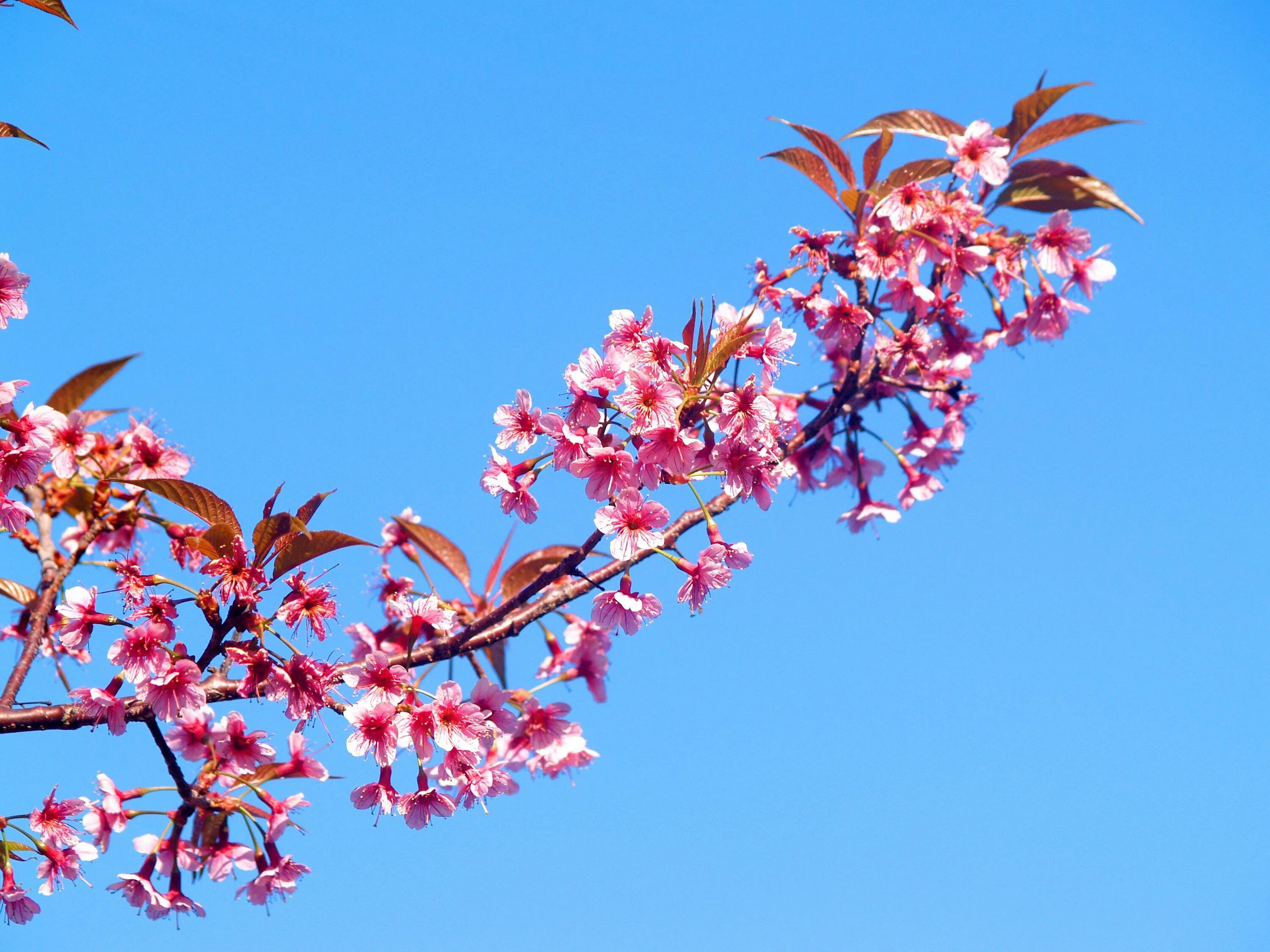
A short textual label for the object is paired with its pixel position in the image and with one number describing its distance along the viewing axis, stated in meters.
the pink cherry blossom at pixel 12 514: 3.35
